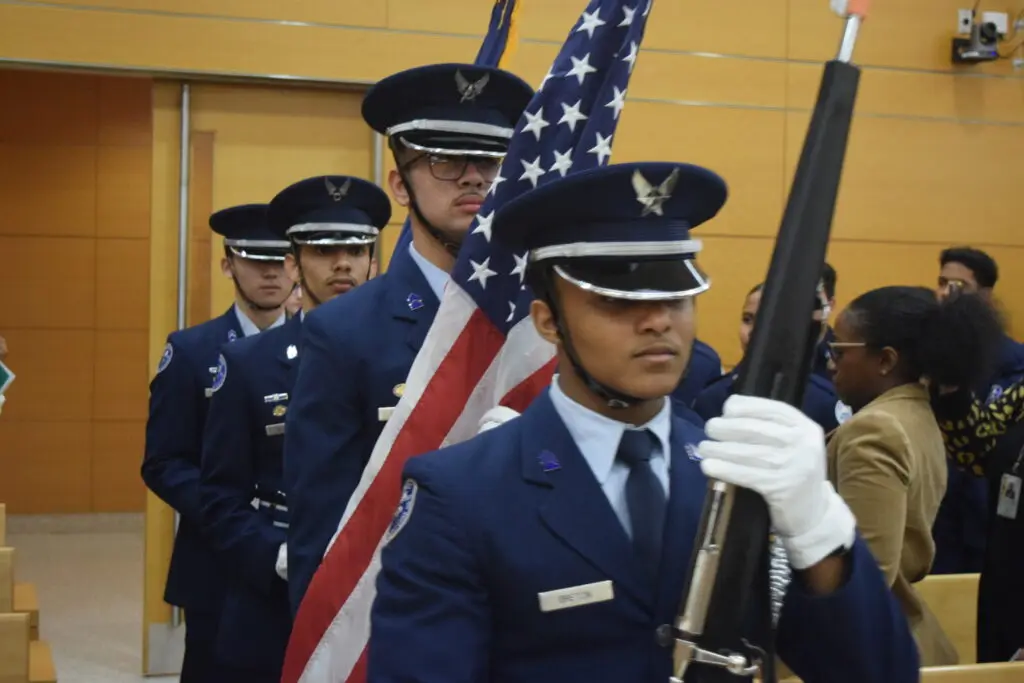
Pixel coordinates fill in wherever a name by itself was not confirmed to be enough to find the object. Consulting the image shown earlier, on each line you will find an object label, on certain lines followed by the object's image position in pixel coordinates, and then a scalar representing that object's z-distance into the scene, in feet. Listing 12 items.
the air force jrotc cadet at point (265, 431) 9.81
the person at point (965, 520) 14.35
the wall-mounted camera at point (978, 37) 20.95
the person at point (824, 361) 12.97
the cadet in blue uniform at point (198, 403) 11.57
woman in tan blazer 8.05
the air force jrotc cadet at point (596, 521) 4.46
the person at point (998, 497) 9.00
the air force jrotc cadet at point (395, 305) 7.32
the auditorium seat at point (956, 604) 10.69
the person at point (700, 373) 11.19
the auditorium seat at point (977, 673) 7.75
